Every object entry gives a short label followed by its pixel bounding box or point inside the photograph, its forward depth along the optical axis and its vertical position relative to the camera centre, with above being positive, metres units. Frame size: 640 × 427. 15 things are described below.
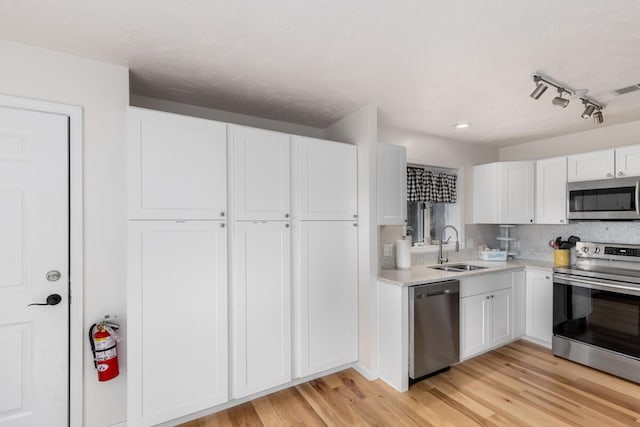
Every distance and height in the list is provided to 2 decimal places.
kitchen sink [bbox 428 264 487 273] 3.15 -0.61
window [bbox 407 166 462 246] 3.45 +0.12
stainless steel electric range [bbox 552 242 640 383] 2.54 -0.91
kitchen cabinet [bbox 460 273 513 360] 2.87 -1.03
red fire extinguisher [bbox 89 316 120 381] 1.74 -0.81
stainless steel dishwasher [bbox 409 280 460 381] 2.46 -1.00
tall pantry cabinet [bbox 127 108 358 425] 1.89 -0.36
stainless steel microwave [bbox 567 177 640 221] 2.76 +0.13
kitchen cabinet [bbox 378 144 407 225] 2.71 +0.27
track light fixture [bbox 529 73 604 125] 2.02 +0.92
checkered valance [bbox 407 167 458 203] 3.42 +0.33
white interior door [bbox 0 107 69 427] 1.65 -0.31
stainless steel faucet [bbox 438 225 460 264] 3.51 -0.44
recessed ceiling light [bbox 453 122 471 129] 3.11 +0.94
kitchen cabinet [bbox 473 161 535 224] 3.56 +0.25
